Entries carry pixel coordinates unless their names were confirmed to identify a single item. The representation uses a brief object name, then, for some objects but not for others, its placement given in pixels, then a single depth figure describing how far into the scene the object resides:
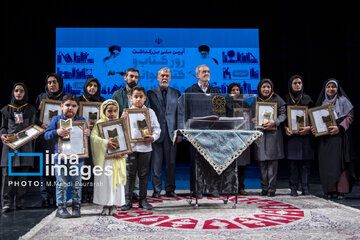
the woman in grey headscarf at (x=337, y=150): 4.94
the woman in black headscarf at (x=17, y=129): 4.17
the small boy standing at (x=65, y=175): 3.61
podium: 4.04
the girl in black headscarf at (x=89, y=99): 4.61
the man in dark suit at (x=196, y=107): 4.14
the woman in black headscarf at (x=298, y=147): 5.09
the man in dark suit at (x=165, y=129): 5.02
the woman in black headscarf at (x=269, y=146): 5.04
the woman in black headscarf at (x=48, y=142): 4.43
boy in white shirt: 4.02
